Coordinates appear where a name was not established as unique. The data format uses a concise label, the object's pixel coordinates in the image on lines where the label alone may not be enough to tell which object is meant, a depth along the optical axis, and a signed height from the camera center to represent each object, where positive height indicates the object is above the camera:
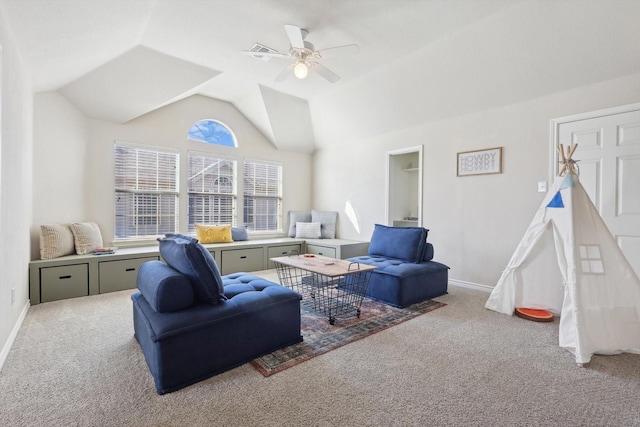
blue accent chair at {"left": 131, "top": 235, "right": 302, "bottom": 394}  1.92 -0.75
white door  3.12 +0.49
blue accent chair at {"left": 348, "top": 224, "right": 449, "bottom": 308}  3.51 -0.68
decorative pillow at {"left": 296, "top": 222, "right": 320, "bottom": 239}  6.39 -0.42
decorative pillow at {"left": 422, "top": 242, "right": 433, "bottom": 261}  4.06 -0.54
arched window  5.57 +1.39
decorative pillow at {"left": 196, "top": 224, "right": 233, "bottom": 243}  5.33 -0.43
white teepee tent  2.42 -0.52
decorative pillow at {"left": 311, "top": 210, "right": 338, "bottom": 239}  6.43 -0.29
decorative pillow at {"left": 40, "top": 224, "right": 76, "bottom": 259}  3.71 -0.41
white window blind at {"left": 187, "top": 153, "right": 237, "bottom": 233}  5.55 +0.34
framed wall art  4.11 +0.68
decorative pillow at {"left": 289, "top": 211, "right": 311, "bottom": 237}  6.59 -0.18
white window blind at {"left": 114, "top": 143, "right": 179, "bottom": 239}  4.85 +0.26
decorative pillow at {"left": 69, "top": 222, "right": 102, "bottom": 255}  4.05 -0.40
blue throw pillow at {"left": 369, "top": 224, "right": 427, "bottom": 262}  4.00 -0.43
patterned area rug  2.26 -1.08
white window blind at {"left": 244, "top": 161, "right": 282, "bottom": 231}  6.25 +0.27
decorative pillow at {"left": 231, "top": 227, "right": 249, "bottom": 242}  5.73 -0.47
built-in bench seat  3.64 -0.79
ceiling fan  3.01 +1.59
